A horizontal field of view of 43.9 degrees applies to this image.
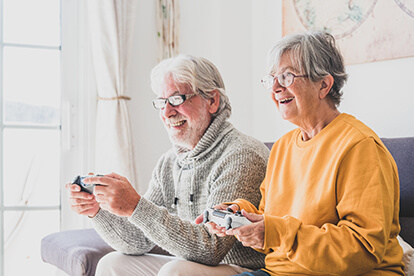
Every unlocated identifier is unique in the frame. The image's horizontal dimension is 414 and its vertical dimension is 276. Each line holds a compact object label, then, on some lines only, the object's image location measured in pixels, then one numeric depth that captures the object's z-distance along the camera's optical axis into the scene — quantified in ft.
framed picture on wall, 7.29
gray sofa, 5.73
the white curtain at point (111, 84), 9.85
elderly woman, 4.13
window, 9.70
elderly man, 5.35
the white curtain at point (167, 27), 10.65
